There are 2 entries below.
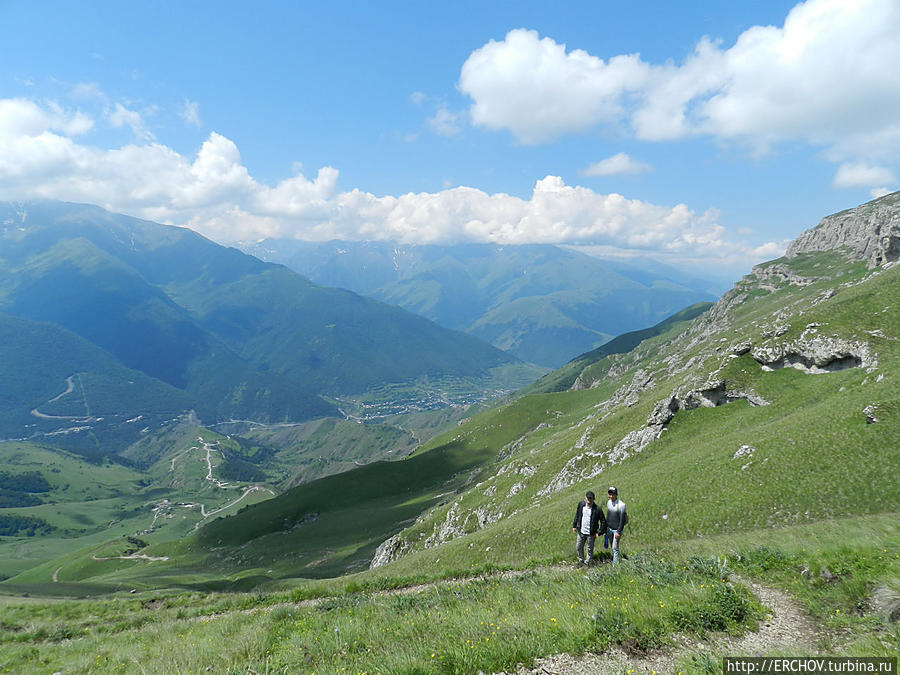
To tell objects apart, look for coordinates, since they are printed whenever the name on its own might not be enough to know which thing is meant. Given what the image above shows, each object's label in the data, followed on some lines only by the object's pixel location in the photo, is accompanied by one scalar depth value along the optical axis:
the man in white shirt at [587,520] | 16.31
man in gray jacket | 16.12
